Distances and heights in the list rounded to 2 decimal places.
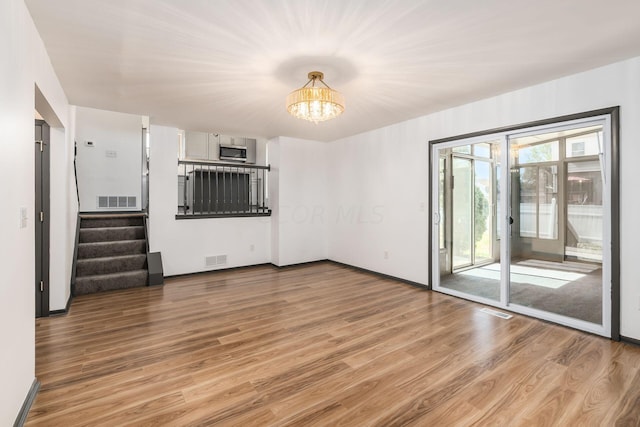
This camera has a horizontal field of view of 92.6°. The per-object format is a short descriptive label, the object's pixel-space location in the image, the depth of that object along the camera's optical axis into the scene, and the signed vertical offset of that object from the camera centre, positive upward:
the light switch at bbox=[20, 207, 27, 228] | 1.85 -0.02
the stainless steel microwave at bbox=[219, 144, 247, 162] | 7.77 +1.56
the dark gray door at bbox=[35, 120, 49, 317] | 3.12 -0.03
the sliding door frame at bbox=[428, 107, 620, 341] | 2.73 +0.27
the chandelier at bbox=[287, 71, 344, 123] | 2.68 +0.99
